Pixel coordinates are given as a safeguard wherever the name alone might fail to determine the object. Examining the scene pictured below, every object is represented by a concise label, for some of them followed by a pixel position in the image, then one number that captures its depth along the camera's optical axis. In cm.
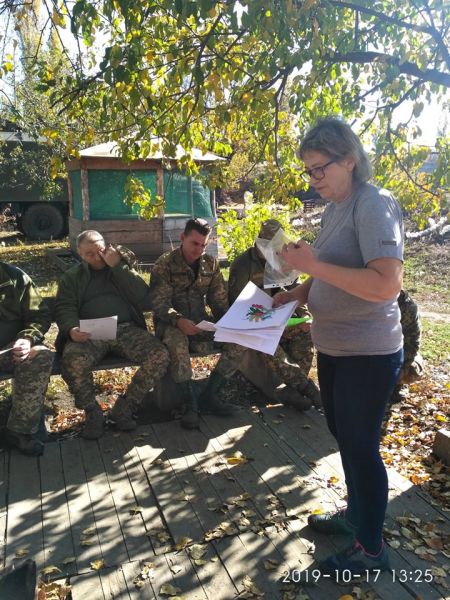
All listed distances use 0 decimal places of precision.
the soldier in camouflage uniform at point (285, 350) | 431
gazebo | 999
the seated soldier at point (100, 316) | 378
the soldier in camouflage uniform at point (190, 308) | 405
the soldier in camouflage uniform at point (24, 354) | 352
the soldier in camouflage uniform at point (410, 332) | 435
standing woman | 198
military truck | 1488
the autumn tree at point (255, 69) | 303
